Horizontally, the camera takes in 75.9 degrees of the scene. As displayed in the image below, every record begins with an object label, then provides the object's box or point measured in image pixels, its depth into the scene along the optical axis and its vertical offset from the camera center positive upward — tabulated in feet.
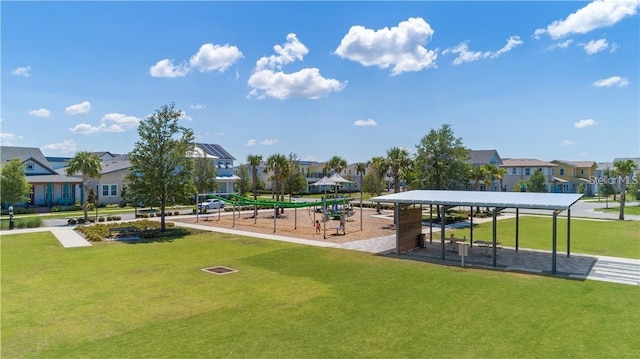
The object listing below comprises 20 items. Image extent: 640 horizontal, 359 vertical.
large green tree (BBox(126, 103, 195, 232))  93.35 +3.91
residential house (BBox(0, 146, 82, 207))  143.84 -0.61
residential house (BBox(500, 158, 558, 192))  247.29 +7.29
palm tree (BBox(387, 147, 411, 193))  136.67 +6.59
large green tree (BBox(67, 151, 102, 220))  113.70 +4.01
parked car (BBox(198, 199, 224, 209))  149.20 -8.50
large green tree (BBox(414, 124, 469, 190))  117.91 +5.94
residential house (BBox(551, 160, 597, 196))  255.70 +5.05
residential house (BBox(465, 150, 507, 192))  246.45 +14.95
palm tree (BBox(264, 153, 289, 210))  141.90 +6.15
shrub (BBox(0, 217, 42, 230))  97.86 -10.60
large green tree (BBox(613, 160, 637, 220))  122.83 +4.39
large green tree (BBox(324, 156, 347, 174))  182.80 +8.38
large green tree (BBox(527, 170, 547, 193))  210.79 +0.33
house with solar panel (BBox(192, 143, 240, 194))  201.36 +9.22
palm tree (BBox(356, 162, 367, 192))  188.16 +7.22
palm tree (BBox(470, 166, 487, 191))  147.74 +3.33
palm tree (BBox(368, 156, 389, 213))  141.47 +5.67
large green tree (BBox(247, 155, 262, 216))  146.30 +7.73
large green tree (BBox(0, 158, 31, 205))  115.75 -0.88
